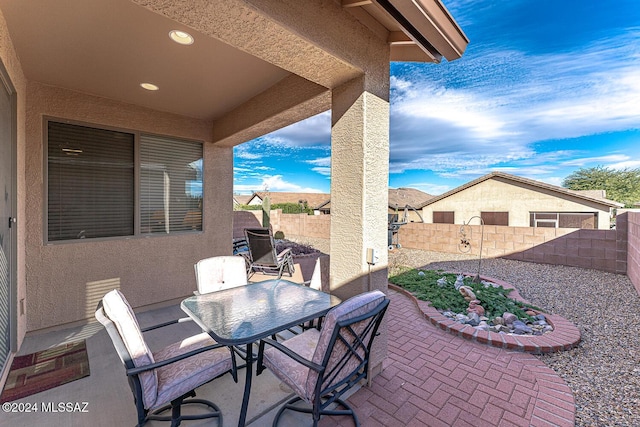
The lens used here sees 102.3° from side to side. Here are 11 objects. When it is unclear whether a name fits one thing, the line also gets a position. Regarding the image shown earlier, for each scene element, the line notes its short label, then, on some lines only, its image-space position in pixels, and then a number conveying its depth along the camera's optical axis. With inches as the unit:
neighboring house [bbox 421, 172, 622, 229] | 527.8
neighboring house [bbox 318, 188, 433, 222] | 823.7
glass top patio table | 70.1
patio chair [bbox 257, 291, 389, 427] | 58.4
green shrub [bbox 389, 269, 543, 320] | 150.9
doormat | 88.3
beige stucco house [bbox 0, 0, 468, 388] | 77.8
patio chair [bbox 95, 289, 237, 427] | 57.4
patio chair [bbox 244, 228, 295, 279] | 206.8
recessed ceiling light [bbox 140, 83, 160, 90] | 127.0
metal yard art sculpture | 351.6
